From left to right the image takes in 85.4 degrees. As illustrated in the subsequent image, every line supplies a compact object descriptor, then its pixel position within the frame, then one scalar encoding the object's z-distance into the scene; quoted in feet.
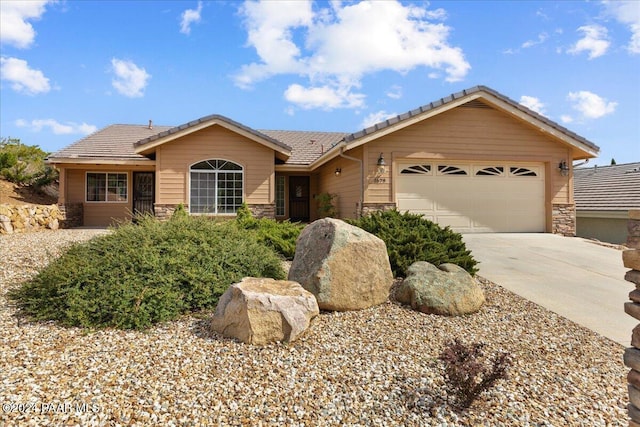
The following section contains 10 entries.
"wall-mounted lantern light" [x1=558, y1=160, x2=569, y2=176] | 36.09
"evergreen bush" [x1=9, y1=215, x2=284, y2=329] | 12.32
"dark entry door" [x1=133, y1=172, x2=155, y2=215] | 46.80
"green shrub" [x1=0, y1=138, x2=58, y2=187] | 53.26
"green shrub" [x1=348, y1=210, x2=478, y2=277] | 18.43
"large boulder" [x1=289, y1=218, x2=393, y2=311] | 14.43
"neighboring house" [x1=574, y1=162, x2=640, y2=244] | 47.75
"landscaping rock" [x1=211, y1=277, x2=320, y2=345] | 11.17
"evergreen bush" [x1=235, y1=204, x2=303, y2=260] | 23.53
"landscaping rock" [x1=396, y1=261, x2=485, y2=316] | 14.78
